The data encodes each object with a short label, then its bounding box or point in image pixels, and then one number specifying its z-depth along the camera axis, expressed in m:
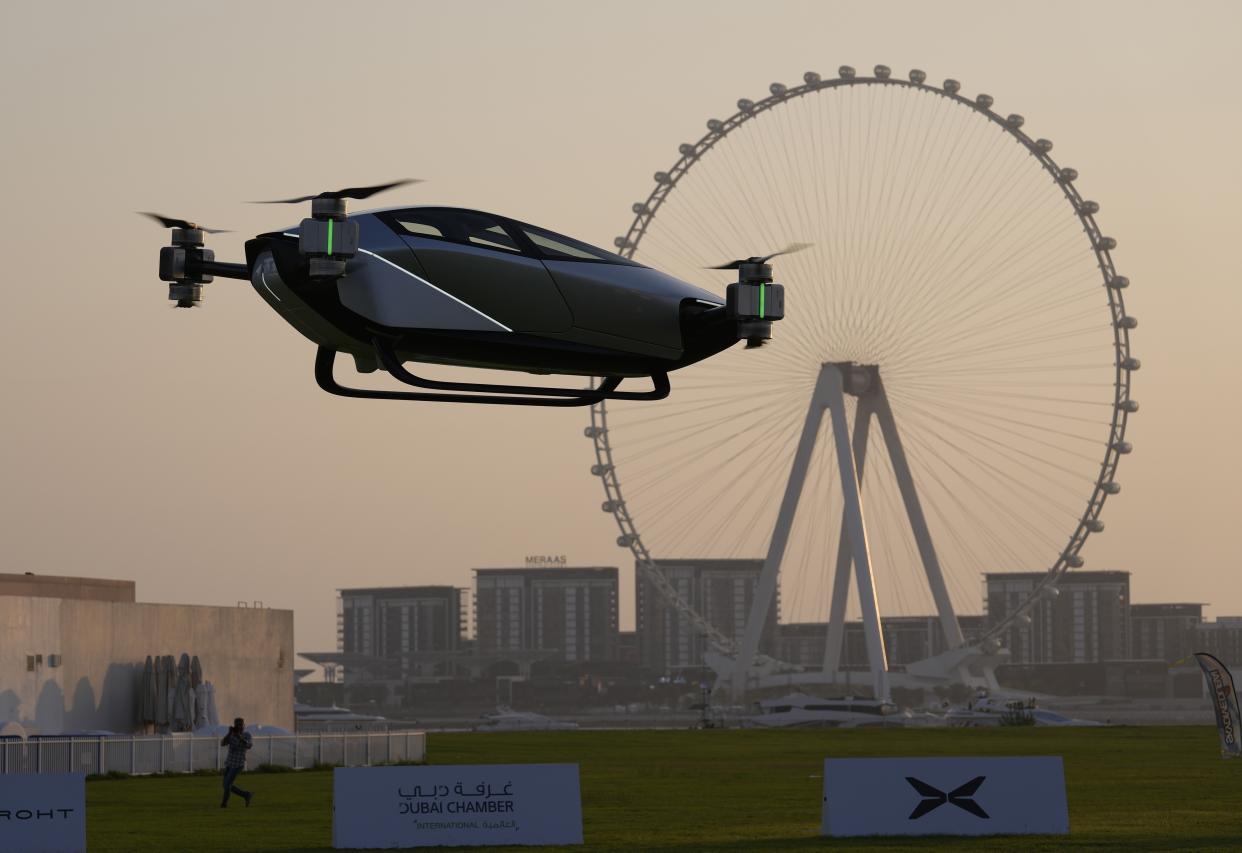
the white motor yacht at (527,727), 178.38
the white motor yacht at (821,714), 162.25
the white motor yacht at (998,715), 154.25
